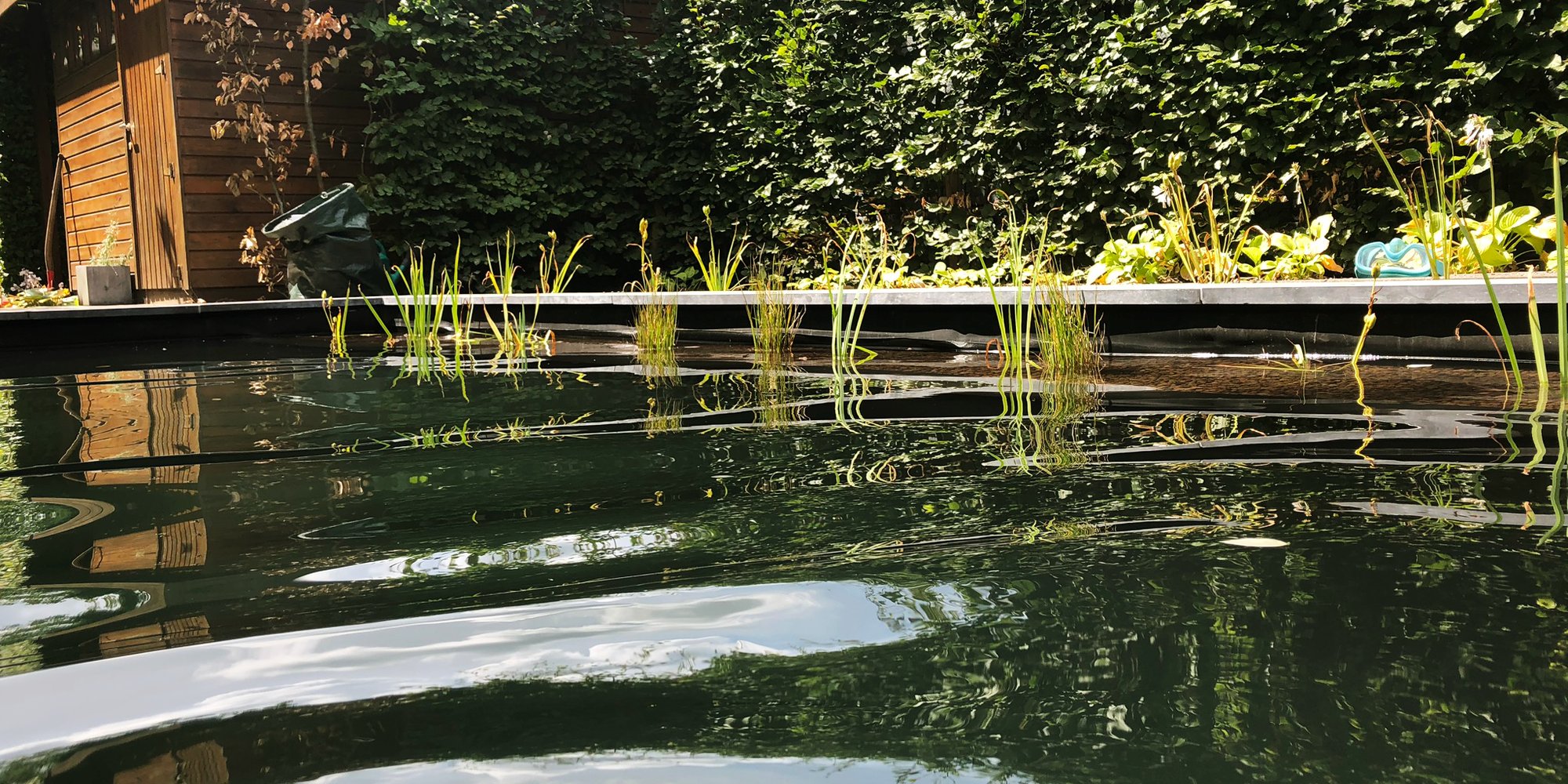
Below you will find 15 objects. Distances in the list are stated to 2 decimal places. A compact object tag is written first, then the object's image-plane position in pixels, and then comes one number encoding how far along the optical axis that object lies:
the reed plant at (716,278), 5.10
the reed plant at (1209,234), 4.25
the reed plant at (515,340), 4.47
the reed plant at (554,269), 8.65
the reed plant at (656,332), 4.11
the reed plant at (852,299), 2.82
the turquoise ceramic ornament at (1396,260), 3.86
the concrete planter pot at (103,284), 9.28
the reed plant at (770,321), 4.09
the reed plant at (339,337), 4.81
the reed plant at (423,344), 3.53
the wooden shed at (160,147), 8.72
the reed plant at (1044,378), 1.91
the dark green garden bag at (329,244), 7.77
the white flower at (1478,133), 3.34
